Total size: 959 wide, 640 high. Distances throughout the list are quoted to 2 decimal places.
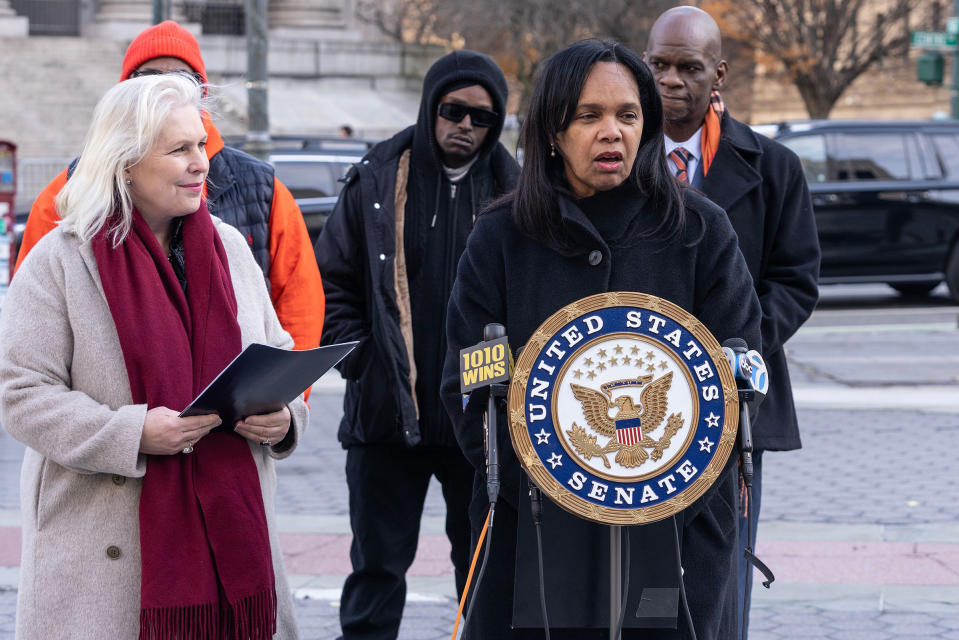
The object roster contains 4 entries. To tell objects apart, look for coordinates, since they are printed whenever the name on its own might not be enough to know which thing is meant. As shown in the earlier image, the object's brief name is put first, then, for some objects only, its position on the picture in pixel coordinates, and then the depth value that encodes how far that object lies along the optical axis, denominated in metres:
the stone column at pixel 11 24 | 32.06
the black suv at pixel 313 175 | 13.64
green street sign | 19.48
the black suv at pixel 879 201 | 14.72
